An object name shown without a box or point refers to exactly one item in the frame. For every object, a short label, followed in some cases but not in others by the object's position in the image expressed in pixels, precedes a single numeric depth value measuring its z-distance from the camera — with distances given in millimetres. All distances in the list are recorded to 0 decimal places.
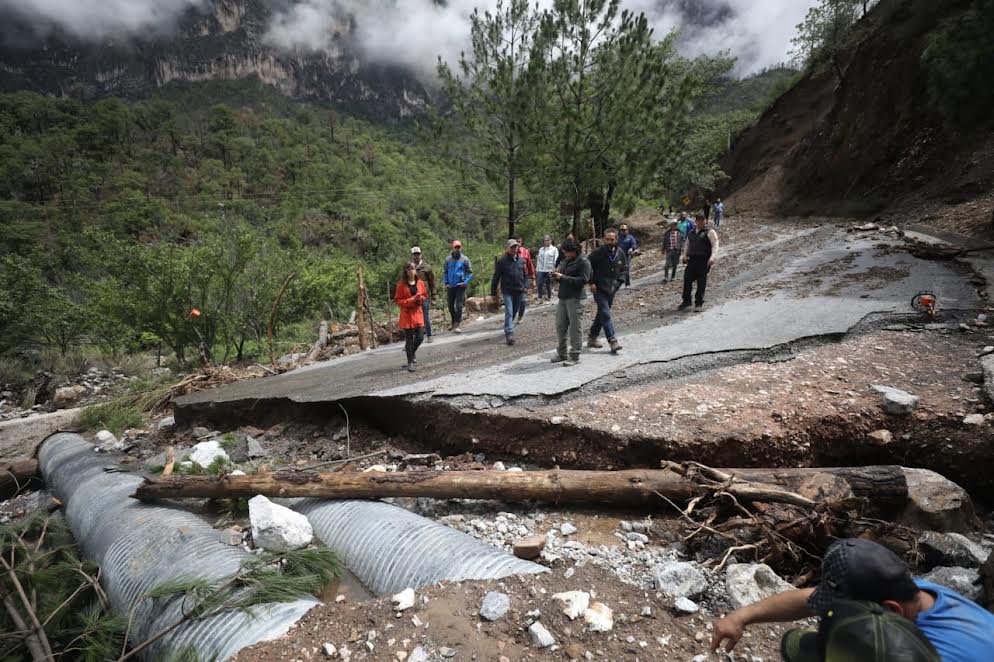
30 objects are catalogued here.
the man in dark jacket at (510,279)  6591
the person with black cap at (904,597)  1153
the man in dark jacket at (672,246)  9750
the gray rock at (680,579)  2277
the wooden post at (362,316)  8848
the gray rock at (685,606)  2129
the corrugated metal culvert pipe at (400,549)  2445
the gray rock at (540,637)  1927
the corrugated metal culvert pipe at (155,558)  2209
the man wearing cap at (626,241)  8625
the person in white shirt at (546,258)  9672
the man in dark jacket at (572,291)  4961
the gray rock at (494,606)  2051
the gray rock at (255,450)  5008
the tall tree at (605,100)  10938
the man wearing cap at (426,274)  6859
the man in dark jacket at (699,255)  6441
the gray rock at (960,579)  2189
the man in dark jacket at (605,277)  5242
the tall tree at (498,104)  11297
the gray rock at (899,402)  3463
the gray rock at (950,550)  2451
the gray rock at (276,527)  3025
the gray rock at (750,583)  2264
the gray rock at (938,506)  2760
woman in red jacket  5707
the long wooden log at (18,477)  5934
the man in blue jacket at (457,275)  7895
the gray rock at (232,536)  3224
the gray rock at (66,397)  9906
